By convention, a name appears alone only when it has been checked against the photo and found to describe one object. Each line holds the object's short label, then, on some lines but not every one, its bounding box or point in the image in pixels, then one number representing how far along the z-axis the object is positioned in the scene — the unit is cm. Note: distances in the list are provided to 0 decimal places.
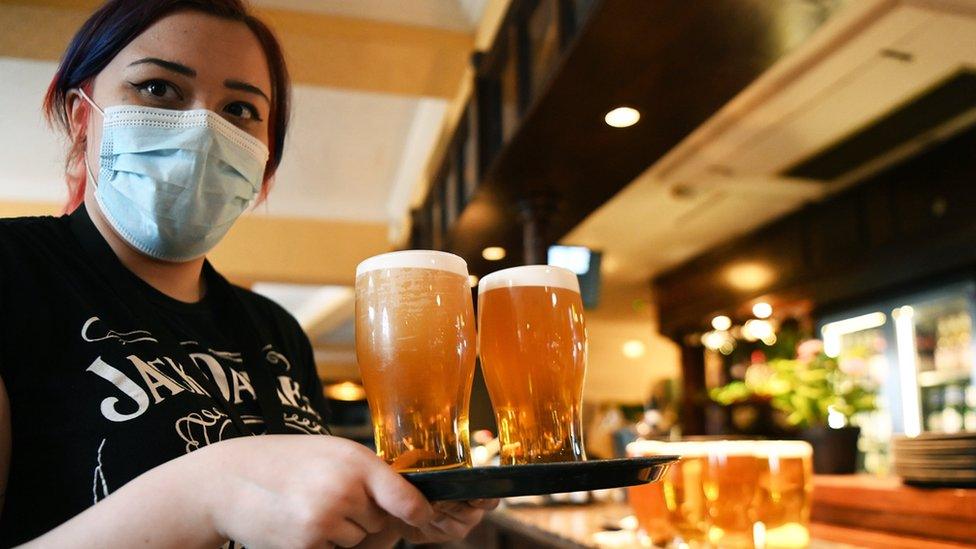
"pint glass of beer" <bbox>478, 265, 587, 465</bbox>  80
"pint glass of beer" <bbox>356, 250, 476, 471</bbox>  74
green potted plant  270
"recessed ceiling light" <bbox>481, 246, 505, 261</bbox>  417
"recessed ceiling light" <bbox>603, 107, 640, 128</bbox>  247
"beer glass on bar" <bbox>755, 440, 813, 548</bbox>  151
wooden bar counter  187
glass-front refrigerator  453
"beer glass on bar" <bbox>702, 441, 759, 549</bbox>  150
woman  57
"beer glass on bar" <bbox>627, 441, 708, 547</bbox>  155
